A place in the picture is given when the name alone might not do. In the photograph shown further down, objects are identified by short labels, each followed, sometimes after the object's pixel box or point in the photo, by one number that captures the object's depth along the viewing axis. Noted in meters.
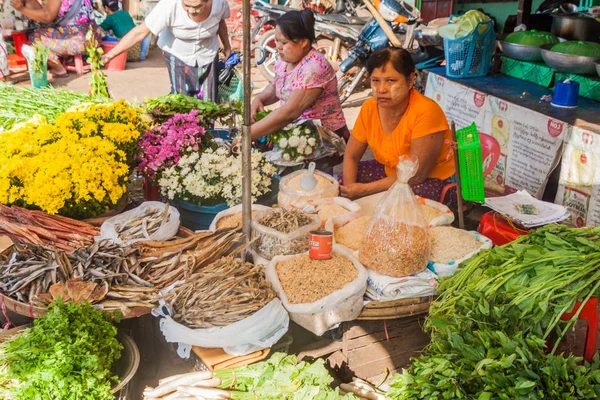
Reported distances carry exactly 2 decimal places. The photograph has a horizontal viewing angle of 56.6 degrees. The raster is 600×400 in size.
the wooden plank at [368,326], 2.67
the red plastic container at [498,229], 3.07
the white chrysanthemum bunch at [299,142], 3.83
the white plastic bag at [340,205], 3.07
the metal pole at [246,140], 2.40
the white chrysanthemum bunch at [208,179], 3.37
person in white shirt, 5.23
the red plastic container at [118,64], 10.27
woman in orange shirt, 3.31
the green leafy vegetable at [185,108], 3.90
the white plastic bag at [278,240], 2.80
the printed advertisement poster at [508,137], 4.48
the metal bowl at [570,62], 4.65
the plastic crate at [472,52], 5.45
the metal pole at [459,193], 3.22
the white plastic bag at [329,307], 2.46
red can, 2.59
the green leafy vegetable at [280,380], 2.16
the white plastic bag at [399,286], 2.61
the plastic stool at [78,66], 9.82
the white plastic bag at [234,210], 3.15
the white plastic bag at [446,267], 2.72
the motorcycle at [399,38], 7.16
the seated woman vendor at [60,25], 8.66
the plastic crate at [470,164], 2.97
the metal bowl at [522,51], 5.23
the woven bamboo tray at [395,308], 2.62
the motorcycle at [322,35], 8.88
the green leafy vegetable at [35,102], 4.27
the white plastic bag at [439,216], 3.05
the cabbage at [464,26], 5.42
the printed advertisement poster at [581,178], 4.10
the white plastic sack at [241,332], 2.35
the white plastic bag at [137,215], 2.94
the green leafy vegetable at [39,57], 8.05
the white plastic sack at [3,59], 8.79
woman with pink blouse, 3.88
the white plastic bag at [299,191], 3.25
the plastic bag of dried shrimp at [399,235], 2.63
